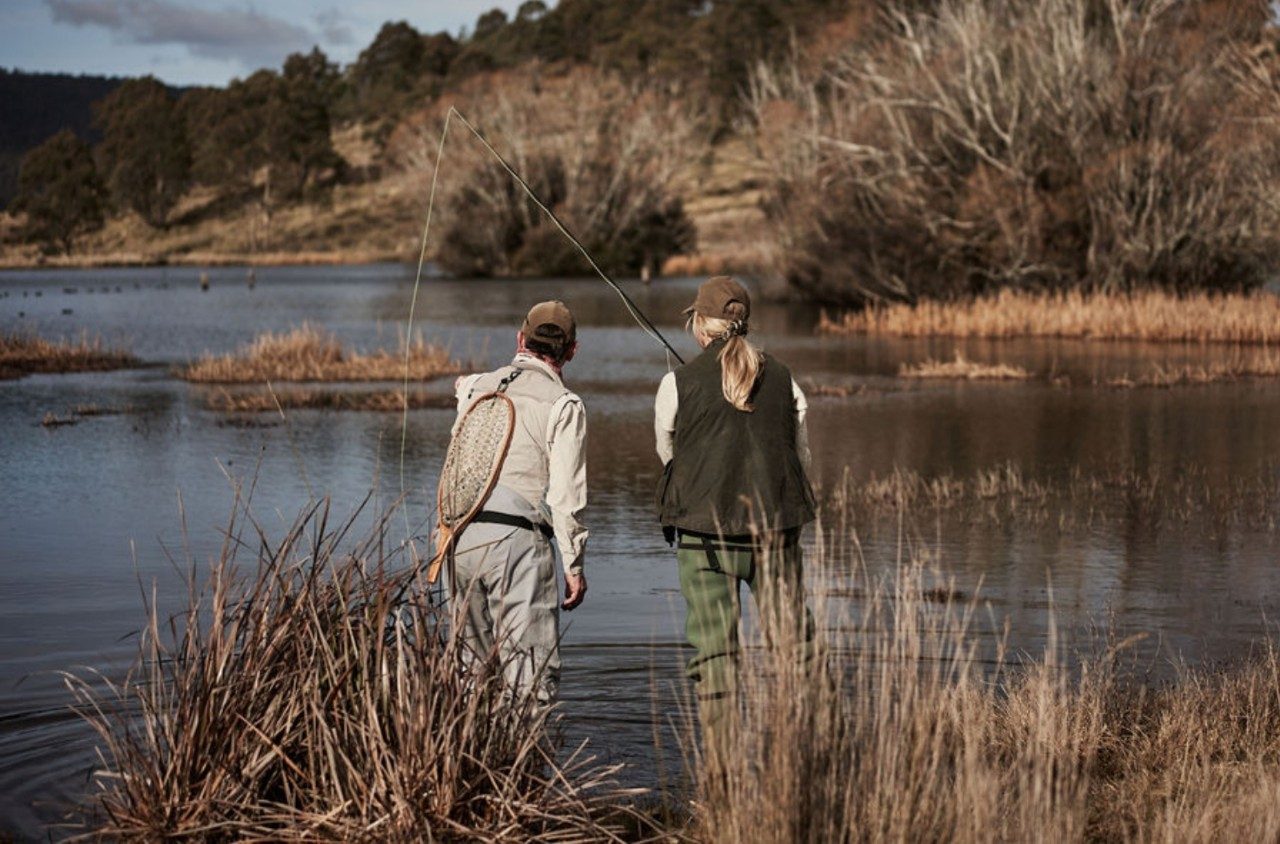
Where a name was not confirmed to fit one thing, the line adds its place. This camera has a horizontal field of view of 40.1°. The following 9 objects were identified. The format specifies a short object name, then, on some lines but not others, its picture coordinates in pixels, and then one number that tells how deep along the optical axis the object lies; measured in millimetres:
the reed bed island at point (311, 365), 27703
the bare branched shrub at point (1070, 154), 39094
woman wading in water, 6215
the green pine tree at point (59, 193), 119938
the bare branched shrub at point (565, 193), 76250
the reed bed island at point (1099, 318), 34156
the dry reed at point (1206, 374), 26062
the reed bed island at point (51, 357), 30078
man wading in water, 6387
